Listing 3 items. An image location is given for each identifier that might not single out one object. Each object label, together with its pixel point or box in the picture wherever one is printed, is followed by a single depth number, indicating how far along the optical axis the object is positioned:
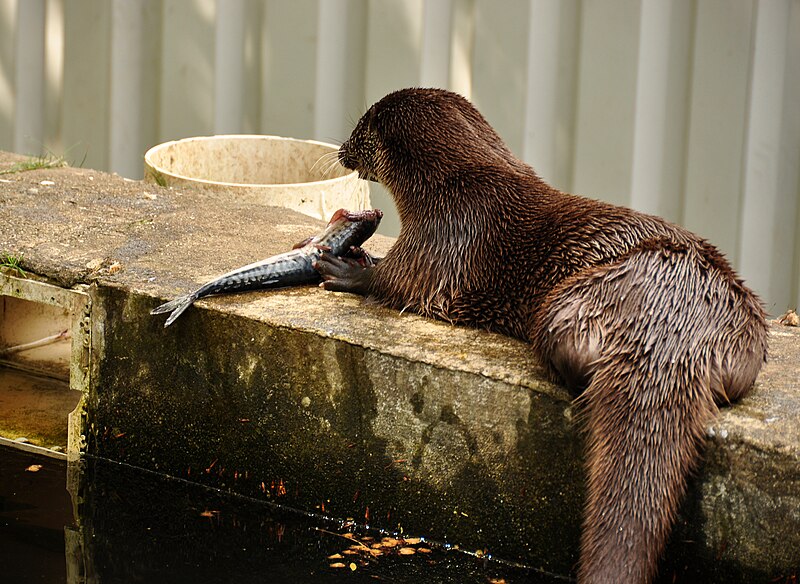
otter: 4.83
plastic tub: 8.95
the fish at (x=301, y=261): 6.22
